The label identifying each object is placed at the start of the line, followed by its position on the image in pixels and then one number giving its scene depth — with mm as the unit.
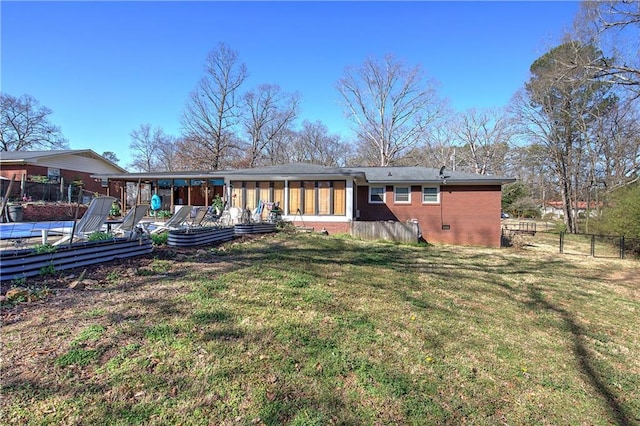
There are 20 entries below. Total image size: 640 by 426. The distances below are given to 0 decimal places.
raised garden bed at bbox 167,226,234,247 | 7465
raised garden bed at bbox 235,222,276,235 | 10922
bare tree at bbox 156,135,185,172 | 46275
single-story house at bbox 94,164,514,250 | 14750
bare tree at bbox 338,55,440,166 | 33031
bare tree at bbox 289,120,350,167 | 42375
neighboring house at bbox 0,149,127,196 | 19953
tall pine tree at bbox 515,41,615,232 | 23956
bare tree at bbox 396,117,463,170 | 35500
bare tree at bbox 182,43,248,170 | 32062
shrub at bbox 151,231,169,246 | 7426
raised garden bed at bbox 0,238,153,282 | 4136
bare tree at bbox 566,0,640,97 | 12547
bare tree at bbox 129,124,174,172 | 49281
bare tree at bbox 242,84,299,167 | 36012
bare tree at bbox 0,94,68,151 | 37812
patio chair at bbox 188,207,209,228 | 9550
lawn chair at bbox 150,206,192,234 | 8805
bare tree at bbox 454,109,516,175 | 33284
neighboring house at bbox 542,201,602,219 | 22925
